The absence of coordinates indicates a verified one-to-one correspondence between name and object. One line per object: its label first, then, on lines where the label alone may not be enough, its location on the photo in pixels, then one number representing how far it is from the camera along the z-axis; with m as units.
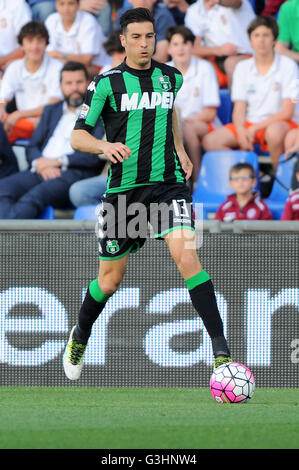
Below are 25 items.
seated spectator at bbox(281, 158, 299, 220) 16.61
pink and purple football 10.35
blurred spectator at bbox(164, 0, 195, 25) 22.47
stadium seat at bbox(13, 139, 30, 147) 20.58
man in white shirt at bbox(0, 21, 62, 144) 21.16
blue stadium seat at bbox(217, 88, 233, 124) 21.39
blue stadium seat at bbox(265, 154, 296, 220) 18.48
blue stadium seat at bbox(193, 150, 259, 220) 19.02
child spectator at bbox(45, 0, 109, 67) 21.86
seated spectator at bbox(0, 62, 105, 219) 18.56
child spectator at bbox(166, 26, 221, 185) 20.33
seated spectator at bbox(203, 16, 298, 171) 19.64
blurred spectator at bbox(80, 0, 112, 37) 22.64
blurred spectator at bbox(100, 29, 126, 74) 20.31
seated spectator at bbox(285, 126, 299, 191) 18.73
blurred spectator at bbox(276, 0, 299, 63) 20.91
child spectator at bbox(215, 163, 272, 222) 17.25
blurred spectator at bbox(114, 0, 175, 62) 21.61
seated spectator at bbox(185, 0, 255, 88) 21.58
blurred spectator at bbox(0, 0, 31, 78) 22.58
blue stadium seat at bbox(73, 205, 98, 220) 17.78
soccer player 11.25
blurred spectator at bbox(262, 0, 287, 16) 22.12
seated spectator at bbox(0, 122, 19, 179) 19.81
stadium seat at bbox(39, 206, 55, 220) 18.66
